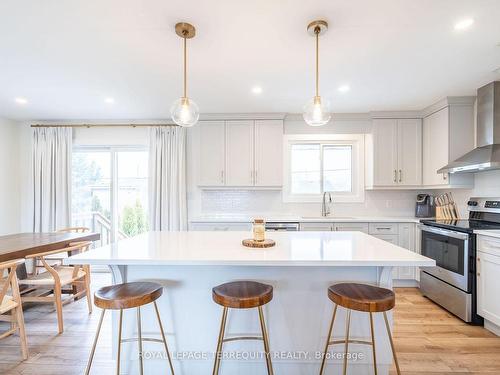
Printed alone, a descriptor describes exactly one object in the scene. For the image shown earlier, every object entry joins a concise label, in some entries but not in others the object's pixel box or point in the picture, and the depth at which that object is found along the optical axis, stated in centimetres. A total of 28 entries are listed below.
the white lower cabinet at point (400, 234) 357
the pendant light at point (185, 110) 196
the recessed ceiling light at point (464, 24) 183
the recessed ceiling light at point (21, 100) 341
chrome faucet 416
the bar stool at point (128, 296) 146
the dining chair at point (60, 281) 252
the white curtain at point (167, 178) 407
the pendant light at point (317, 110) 198
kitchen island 181
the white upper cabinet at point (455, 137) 332
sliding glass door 440
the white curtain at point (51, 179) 414
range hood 278
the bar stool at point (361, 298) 141
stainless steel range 263
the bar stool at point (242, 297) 145
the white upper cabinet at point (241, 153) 398
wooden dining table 240
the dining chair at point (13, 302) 199
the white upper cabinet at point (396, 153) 386
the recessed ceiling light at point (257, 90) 301
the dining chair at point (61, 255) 370
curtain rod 423
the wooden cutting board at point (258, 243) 182
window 420
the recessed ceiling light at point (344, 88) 298
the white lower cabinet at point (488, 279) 241
